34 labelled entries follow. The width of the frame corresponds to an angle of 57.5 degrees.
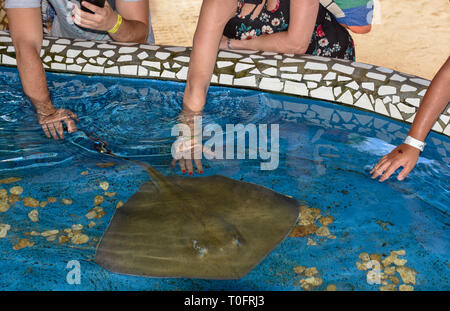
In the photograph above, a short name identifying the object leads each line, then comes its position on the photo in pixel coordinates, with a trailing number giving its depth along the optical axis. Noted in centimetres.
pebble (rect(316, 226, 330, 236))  219
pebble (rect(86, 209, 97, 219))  228
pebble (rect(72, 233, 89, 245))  209
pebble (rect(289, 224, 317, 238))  213
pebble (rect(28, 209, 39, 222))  225
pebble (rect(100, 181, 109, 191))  253
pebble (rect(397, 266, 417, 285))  194
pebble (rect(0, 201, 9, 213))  231
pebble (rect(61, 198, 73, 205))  240
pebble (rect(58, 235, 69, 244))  210
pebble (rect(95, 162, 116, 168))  274
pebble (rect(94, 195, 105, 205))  241
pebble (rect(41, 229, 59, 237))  215
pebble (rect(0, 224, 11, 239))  214
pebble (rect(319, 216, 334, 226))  227
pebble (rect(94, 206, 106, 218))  228
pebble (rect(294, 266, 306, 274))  198
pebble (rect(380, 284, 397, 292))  188
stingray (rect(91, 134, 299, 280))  173
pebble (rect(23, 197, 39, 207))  237
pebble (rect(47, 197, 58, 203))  242
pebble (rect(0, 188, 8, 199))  242
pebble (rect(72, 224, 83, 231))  218
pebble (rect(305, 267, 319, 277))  197
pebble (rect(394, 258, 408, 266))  204
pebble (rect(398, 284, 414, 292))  190
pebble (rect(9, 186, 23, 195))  247
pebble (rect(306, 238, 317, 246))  212
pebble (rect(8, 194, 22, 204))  239
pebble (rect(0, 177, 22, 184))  256
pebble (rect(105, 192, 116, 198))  246
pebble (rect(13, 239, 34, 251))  207
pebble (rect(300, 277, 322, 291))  190
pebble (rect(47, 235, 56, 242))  211
